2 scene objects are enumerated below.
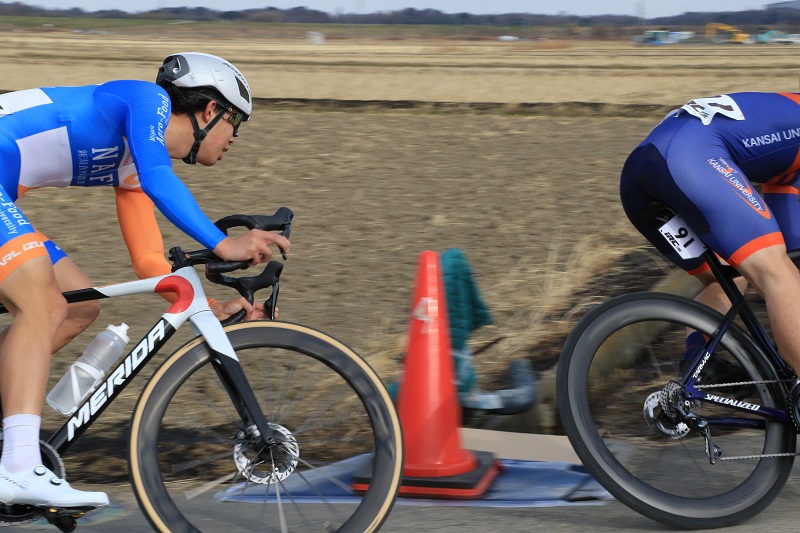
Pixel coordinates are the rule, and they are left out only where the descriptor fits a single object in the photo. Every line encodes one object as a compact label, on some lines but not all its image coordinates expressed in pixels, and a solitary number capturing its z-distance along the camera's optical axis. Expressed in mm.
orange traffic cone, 4113
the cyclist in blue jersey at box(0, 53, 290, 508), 3273
